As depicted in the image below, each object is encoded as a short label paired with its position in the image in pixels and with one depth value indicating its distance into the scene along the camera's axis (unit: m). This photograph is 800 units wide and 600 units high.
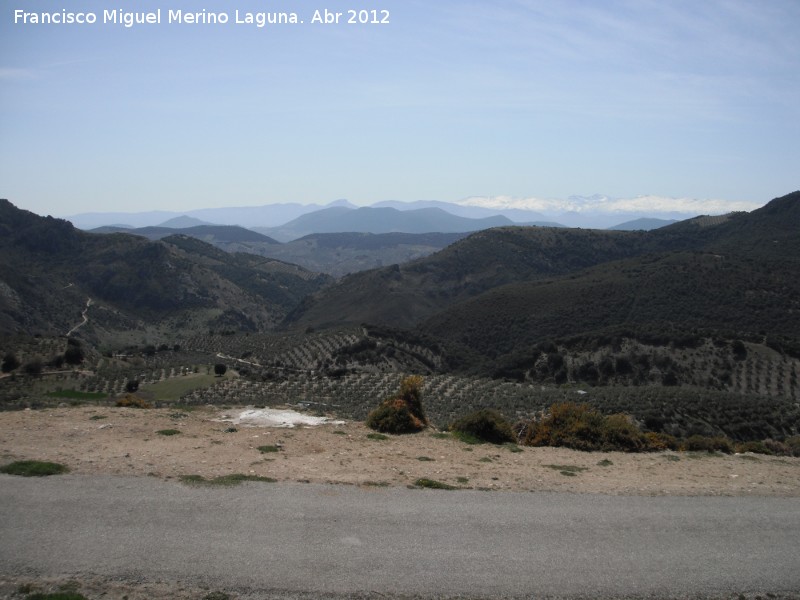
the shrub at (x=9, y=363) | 32.16
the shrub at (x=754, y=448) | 13.76
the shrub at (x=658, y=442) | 13.23
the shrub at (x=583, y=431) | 13.13
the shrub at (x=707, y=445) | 13.57
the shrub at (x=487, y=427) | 13.42
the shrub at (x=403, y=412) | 13.73
